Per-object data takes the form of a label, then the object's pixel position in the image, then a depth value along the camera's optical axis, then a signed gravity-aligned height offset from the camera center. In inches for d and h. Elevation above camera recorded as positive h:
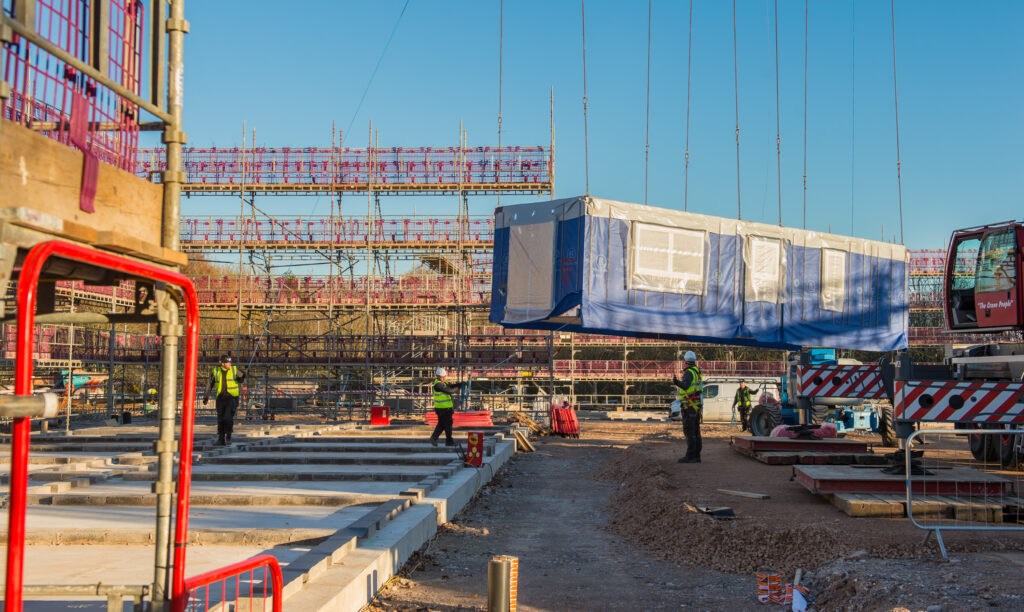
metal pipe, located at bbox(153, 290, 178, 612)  138.1 -18.0
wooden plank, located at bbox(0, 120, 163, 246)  108.1 +24.0
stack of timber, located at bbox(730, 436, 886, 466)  464.1 -54.4
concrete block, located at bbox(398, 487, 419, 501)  364.6 -61.2
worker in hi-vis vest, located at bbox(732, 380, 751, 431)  1025.2 -51.6
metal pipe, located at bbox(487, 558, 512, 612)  213.9 -58.5
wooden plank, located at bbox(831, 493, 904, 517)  327.3 -57.0
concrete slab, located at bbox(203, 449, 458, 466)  550.3 -69.5
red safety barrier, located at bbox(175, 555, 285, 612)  151.8 -55.5
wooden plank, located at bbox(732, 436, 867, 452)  522.6 -52.6
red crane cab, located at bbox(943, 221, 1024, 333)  493.7 +53.9
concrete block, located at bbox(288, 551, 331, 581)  219.3 -56.9
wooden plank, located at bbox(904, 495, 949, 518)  312.3 -54.7
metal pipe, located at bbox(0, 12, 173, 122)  111.3 +43.3
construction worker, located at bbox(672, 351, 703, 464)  541.0 -30.4
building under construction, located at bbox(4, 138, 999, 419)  1248.2 +129.6
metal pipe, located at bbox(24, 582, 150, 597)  130.0 -39.5
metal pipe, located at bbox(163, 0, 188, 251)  144.9 +48.2
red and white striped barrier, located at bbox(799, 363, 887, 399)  558.3 -12.9
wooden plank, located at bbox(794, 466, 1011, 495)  339.6 -50.7
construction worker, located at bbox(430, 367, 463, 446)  607.5 -35.6
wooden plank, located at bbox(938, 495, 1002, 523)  306.2 -54.5
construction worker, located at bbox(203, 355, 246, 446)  619.5 -29.0
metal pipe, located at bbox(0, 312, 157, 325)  135.6 +5.8
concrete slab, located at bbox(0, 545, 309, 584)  231.0 -64.4
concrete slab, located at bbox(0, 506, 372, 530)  311.7 -65.8
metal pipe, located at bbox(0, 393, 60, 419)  101.7 -6.9
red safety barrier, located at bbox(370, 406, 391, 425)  988.6 -71.3
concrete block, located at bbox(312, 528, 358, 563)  242.4 -57.9
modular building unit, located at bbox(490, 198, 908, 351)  541.6 +58.7
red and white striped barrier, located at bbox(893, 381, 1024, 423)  395.5 -17.6
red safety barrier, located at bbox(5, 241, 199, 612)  104.1 -3.8
